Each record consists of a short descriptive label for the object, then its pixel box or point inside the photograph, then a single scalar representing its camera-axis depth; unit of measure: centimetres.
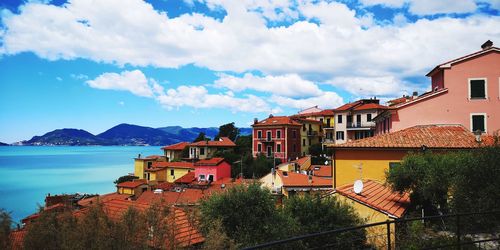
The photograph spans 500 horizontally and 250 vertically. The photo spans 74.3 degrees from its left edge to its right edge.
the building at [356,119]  4762
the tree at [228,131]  8006
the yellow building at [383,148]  1571
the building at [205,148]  6225
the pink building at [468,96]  1853
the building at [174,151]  6839
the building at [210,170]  4617
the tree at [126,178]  5893
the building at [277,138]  5484
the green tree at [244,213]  1146
